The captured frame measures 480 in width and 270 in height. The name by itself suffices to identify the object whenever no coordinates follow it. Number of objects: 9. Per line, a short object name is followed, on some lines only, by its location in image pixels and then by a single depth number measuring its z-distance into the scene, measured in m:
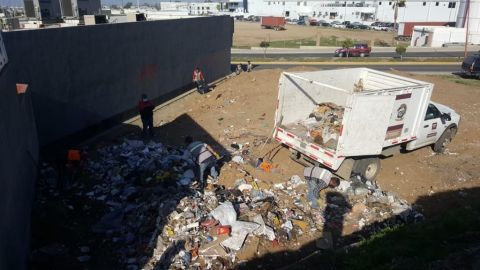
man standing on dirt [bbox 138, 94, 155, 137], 12.33
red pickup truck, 38.56
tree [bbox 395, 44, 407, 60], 39.12
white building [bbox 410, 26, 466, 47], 50.31
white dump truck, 9.02
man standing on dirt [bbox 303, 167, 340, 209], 8.96
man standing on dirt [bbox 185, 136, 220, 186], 9.31
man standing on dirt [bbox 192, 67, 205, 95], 18.80
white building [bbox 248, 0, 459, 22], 75.50
